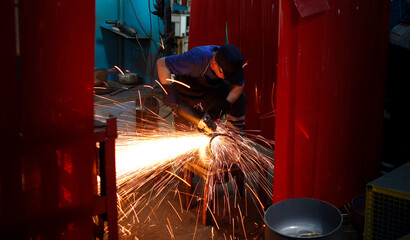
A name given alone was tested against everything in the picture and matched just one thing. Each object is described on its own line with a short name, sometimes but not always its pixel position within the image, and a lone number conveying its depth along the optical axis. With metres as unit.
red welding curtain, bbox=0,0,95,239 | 1.48
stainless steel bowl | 2.42
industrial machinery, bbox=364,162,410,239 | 2.00
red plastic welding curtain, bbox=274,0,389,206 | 2.66
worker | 3.59
